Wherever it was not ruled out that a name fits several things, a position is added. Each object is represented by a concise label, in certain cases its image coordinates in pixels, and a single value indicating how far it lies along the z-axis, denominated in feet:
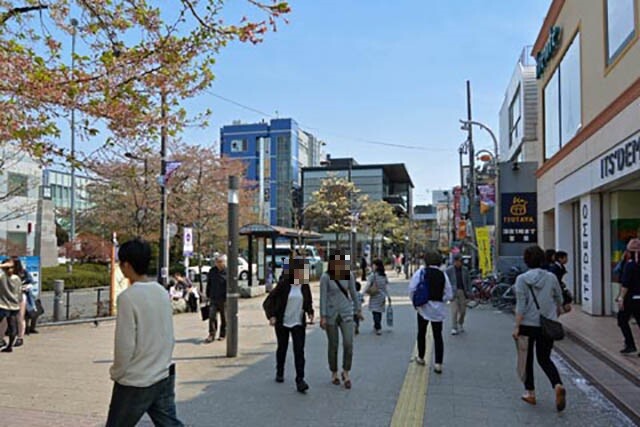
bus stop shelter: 76.59
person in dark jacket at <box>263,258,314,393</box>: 24.56
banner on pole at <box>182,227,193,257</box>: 59.11
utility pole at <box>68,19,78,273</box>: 26.86
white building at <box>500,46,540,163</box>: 98.73
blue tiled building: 245.24
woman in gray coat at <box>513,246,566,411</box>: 21.09
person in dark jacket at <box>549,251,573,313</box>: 34.73
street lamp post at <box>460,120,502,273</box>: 77.10
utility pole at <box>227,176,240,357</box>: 31.71
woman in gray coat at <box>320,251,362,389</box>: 24.53
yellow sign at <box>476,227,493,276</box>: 80.43
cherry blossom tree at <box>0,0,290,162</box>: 24.76
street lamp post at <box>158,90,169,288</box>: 53.36
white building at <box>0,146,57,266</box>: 54.54
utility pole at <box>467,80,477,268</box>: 97.40
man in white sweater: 12.00
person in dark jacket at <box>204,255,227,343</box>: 37.60
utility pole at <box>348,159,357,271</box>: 90.94
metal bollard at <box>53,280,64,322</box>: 47.67
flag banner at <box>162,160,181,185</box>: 53.21
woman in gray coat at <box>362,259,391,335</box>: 41.52
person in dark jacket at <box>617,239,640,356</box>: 29.01
